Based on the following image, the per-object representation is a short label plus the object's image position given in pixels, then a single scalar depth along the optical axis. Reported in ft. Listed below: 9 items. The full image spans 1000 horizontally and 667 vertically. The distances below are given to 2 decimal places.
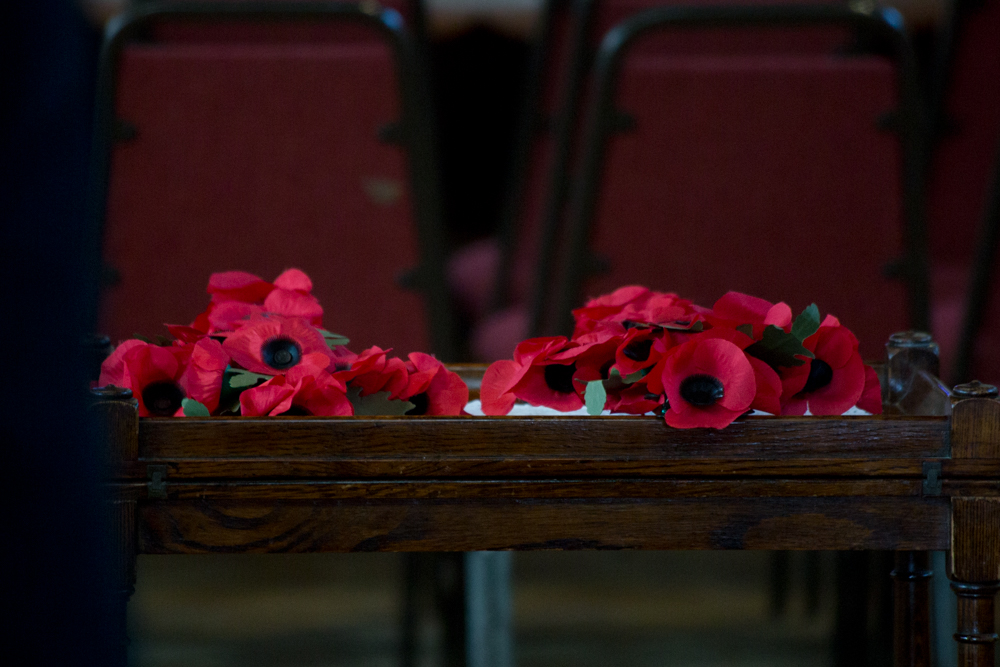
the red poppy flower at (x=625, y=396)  10.76
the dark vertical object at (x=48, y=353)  9.44
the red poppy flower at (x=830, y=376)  10.85
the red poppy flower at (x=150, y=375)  10.84
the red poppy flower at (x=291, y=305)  11.16
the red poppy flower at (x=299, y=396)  10.76
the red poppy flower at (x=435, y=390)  10.94
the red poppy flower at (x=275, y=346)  10.88
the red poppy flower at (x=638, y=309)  10.92
